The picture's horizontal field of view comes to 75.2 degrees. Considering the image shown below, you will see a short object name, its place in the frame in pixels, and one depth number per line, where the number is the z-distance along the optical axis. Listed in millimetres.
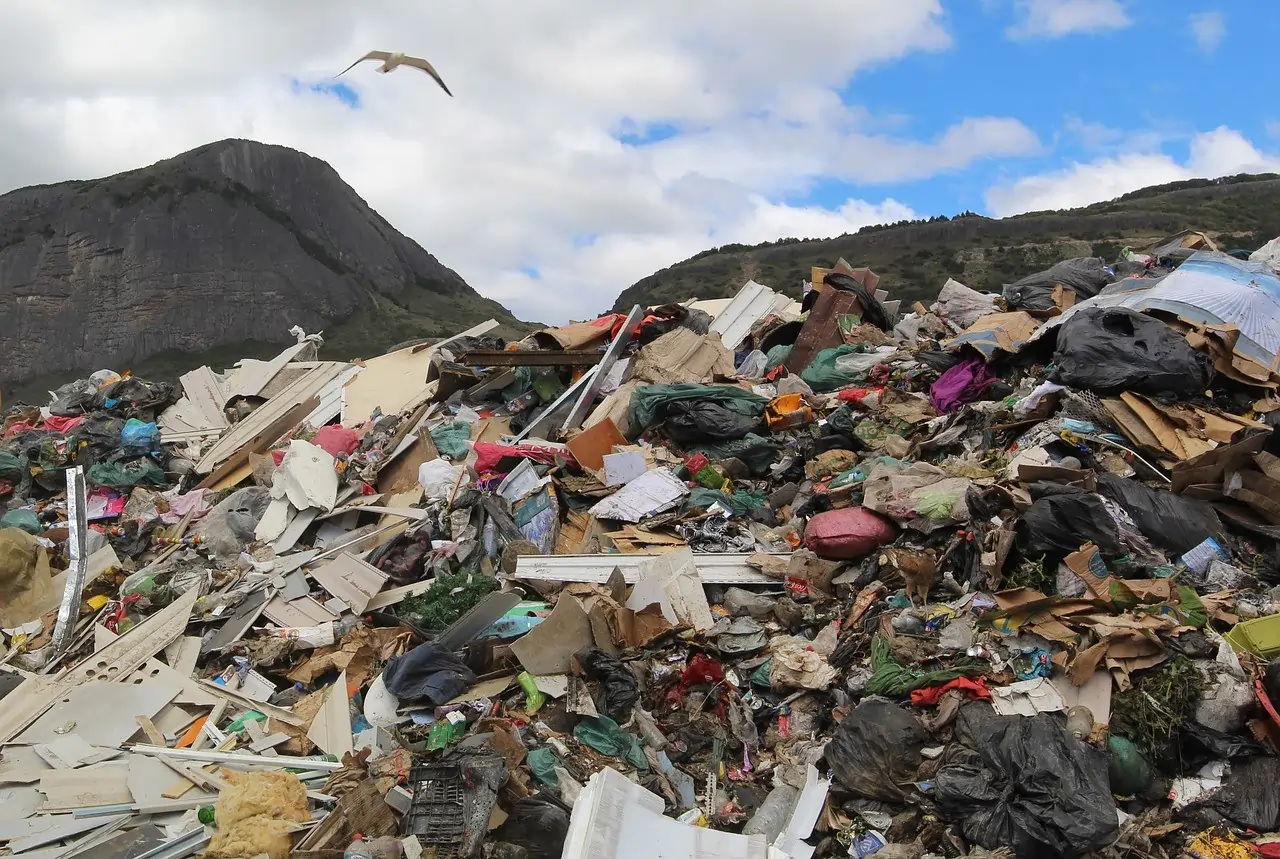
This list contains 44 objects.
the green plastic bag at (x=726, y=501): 6172
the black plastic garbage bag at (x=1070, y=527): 4391
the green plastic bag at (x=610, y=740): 4137
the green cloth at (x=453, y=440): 7867
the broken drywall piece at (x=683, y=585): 5125
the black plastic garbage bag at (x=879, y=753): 3701
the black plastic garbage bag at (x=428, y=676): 4672
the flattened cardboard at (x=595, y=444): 7102
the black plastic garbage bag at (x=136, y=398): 9773
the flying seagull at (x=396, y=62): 7654
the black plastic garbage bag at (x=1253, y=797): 3344
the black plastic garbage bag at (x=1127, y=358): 5668
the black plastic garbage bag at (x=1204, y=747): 3508
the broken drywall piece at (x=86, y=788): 4094
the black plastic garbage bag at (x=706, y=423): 7012
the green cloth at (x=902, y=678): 4055
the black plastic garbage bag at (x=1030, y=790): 3164
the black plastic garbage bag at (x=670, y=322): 9180
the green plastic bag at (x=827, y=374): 8154
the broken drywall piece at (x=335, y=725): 4500
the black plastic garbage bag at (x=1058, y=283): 8484
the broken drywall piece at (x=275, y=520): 6922
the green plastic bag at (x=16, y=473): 8609
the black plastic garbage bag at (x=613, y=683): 4410
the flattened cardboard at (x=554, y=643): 4660
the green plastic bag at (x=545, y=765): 3904
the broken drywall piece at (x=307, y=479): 7035
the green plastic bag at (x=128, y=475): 8367
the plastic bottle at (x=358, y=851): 3369
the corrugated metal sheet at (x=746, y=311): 9992
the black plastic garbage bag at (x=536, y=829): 3496
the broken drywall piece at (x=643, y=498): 6147
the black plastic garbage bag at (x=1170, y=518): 4574
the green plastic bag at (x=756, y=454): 6840
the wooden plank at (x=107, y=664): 4957
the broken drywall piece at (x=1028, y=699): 3816
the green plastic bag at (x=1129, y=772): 3535
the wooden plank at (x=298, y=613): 5824
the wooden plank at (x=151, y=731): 4695
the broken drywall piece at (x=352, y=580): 5887
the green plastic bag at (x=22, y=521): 7683
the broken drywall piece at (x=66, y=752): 4449
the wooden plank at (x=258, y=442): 8391
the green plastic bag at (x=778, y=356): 9117
